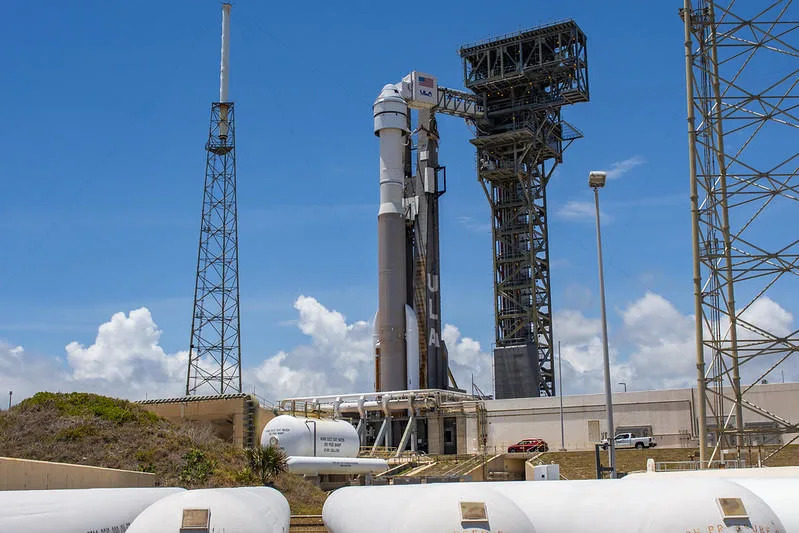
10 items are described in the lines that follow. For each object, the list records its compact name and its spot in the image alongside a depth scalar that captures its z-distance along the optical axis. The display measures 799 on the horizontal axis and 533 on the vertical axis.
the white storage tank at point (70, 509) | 14.06
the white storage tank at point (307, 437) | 47.97
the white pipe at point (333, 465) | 46.88
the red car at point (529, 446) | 62.88
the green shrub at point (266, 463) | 42.72
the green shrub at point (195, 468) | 38.72
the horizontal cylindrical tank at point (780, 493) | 14.22
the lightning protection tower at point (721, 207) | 38.50
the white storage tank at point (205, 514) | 13.30
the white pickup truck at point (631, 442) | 58.66
